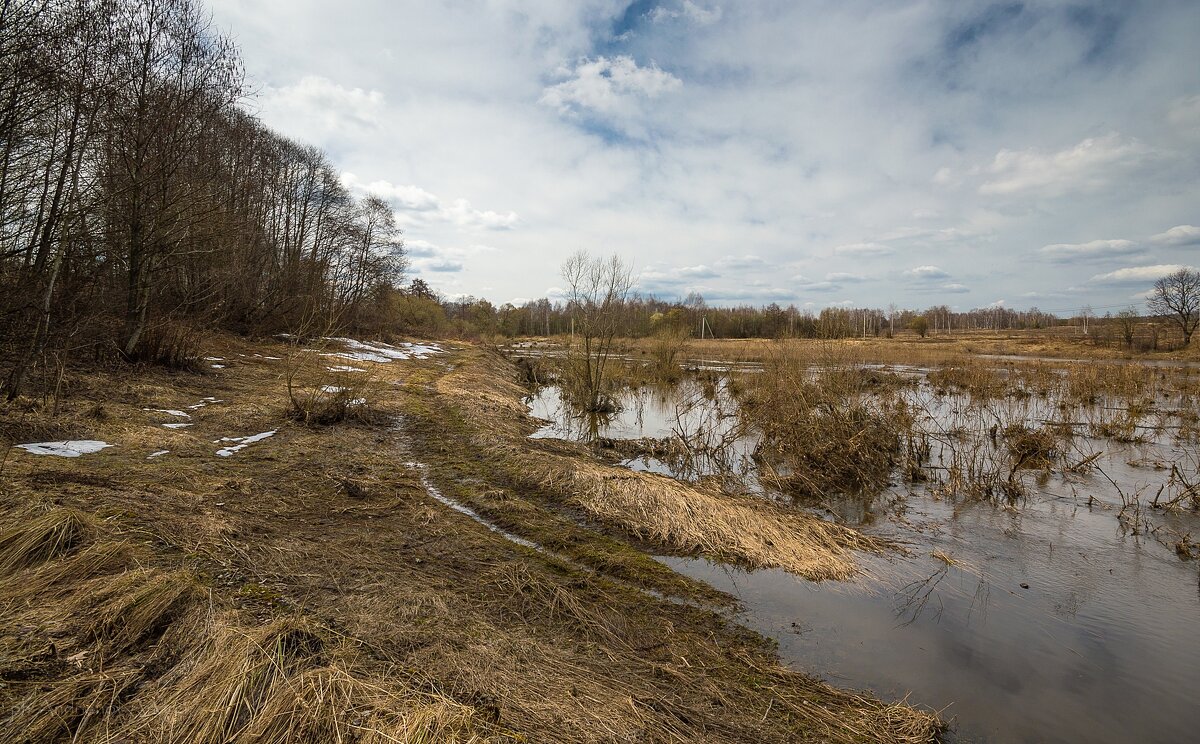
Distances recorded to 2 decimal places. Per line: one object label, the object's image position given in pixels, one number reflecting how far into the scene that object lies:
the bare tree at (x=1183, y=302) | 43.25
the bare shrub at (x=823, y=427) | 9.32
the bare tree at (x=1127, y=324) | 40.73
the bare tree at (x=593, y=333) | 15.08
